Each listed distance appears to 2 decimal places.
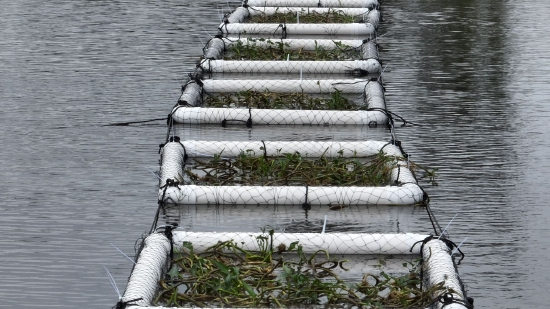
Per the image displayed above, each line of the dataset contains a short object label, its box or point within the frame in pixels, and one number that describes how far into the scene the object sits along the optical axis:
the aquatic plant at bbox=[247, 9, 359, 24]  24.14
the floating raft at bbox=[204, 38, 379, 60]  21.25
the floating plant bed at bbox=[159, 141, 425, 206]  12.89
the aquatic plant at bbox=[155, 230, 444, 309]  10.03
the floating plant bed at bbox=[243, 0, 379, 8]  25.75
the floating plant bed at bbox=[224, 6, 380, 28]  24.11
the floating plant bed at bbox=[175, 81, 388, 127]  16.42
